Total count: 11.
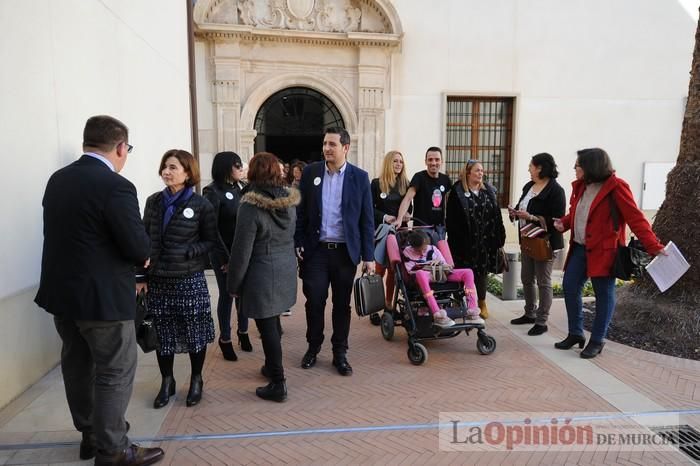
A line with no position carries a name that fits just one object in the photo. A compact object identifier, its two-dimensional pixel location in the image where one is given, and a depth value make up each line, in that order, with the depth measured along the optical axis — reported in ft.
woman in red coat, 13.07
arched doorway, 35.12
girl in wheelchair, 13.83
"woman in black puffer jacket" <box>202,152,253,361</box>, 13.20
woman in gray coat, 10.59
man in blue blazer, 12.59
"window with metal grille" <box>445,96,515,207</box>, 37.11
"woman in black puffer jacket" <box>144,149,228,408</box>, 10.56
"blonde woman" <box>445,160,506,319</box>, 16.60
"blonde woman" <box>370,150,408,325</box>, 18.48
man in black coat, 7.68
